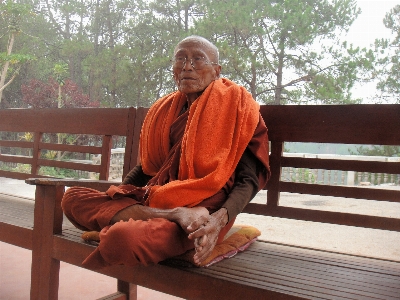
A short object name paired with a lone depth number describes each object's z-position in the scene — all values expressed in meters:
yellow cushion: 1.40
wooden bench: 1.29
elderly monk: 1.27
